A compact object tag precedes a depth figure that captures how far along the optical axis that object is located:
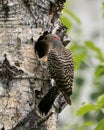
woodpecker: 10.61
